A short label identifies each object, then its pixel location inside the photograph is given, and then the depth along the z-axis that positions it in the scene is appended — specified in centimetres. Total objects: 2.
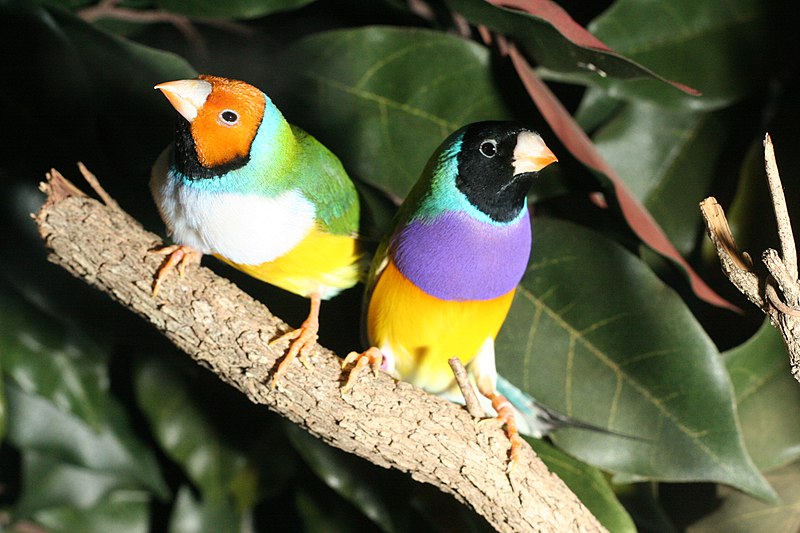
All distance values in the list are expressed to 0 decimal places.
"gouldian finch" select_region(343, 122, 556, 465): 108
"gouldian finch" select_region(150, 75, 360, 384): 107
